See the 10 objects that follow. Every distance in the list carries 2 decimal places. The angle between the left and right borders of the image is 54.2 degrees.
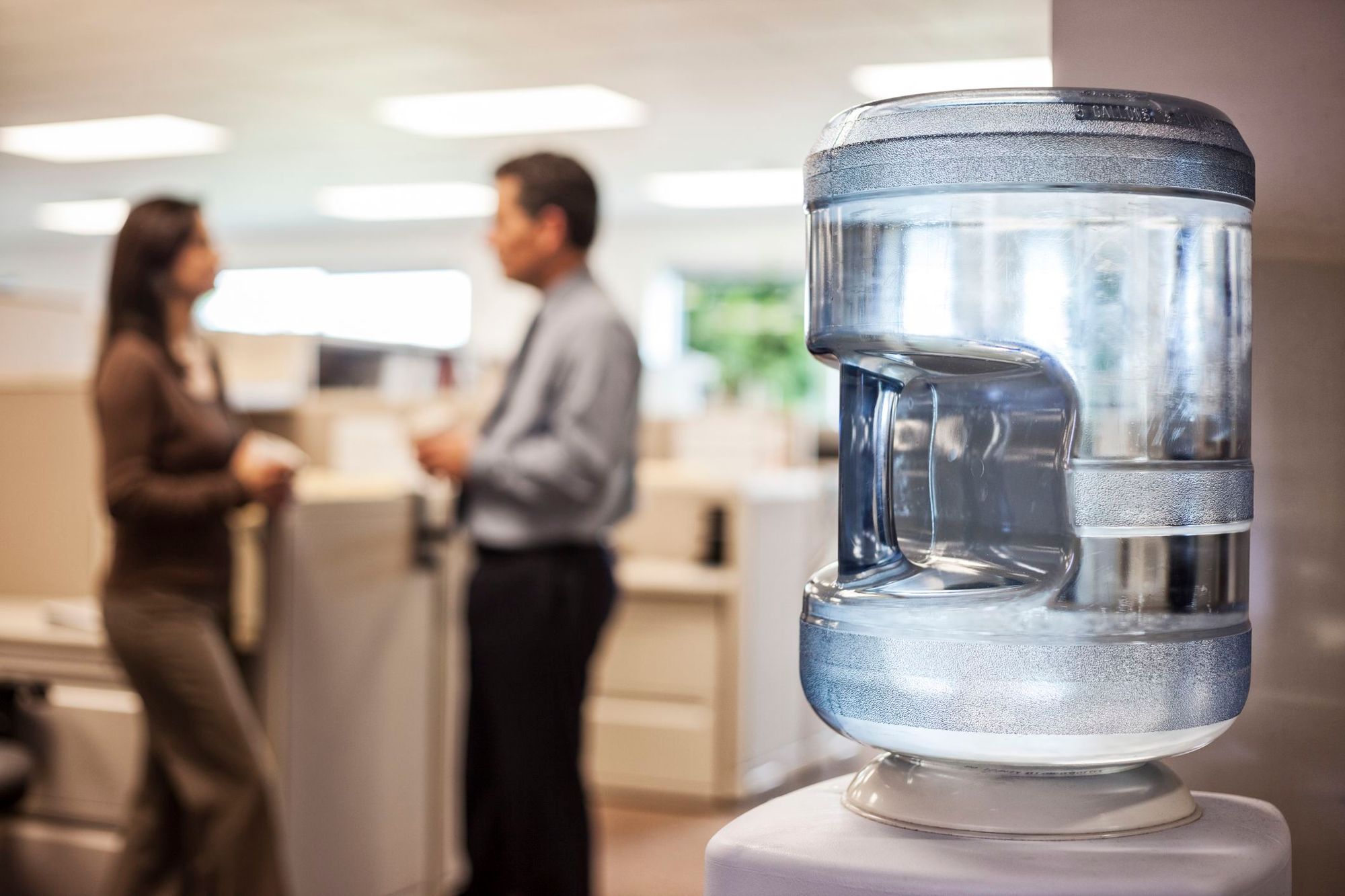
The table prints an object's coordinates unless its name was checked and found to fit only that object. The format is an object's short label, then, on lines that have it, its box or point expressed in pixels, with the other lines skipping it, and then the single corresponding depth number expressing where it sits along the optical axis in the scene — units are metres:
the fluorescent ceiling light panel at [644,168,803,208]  8.24
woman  2.10
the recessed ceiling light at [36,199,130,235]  9.38
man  2.18
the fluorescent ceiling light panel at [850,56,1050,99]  5.58
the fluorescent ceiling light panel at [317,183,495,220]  8.73
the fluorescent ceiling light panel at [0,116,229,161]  6.91
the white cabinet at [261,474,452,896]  2.41
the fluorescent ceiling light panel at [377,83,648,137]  6.19
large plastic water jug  0.67
